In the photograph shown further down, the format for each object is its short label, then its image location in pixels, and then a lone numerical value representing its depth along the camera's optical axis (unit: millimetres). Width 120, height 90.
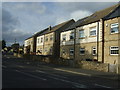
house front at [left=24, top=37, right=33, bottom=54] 41550
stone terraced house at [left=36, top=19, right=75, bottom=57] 29383
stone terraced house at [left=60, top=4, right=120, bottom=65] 16127
